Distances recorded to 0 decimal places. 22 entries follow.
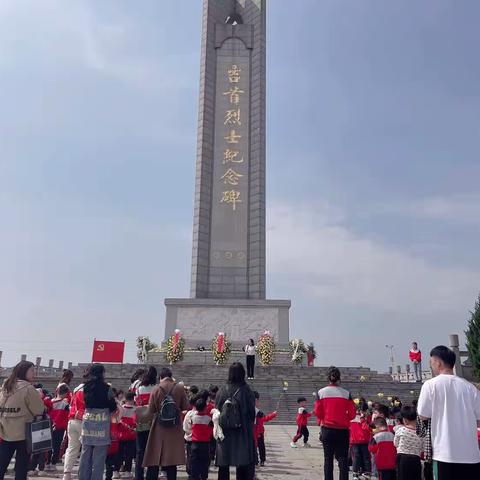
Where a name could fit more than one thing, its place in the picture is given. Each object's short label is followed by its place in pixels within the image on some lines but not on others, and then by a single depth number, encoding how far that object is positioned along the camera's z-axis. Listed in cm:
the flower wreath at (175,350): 1916
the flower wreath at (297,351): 2059
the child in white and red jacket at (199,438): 591
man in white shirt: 348
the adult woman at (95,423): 537
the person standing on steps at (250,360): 1612
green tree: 1291
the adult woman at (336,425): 586
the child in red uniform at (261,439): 796
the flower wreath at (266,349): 1972
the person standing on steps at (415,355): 1748
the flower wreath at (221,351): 1881
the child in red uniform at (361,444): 737
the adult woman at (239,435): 480
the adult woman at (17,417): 523
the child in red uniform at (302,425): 951
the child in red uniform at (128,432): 680
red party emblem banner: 2033
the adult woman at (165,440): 524
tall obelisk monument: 2277
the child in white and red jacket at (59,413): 754
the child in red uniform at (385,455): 619
